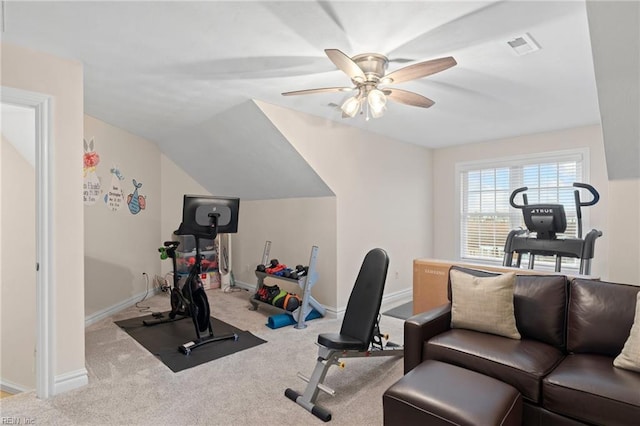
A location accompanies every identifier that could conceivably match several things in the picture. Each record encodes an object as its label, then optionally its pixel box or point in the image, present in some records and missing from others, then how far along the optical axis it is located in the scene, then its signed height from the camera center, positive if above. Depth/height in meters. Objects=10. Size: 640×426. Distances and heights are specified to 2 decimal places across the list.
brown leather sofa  1.66 -0.85
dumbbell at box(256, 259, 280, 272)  4.50 -0.72
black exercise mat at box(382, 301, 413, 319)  4.32 -1.32
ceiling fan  2.00 +0.89
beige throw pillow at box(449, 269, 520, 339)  2.31 -0.66
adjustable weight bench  2.26 -0.90
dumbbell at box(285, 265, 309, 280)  4.06 -0.73
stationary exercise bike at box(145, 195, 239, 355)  3.24 -0.17
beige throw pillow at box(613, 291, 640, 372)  1.77 -0.75
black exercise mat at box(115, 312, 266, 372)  2.95 -1.29
